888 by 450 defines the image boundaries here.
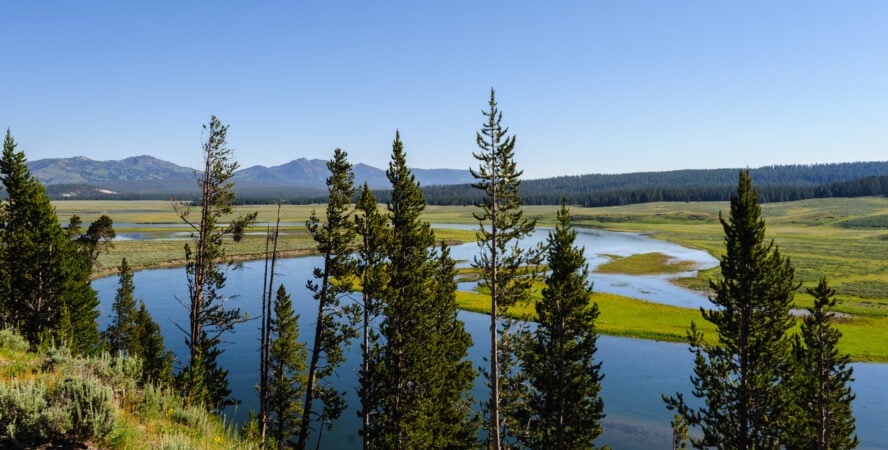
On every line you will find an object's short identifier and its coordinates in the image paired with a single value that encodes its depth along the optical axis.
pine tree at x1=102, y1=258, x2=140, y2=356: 45.16
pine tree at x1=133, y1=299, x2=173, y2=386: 39.25
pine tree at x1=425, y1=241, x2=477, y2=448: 29.48
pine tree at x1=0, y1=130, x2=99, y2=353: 33.41
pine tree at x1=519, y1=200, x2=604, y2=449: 26.31
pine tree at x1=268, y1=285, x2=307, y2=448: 32.91
